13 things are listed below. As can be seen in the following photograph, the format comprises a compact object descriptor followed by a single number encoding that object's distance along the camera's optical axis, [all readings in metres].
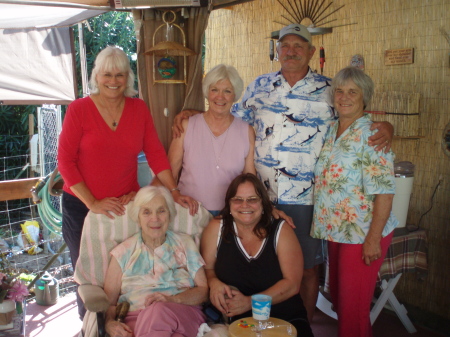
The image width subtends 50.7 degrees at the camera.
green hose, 4.07
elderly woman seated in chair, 2.39
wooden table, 1.98
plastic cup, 2.02
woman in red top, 2.54
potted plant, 2.25
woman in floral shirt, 2.37
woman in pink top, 2.69
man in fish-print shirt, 2.68
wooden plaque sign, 3.56
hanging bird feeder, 3.12
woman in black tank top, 2.40
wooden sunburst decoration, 4.29
